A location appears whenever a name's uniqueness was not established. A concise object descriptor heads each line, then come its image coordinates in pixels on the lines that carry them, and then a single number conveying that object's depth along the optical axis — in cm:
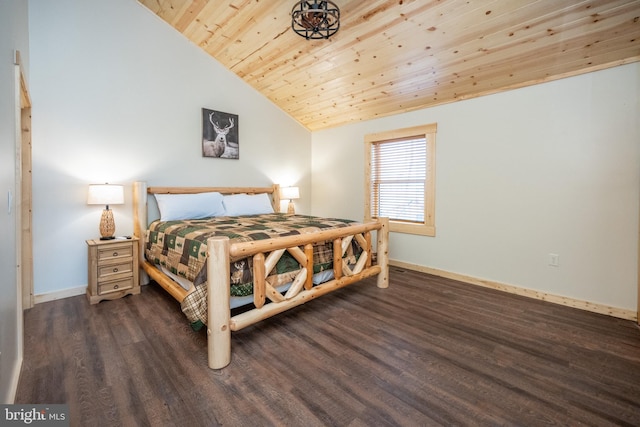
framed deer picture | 380
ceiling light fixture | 198
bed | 176
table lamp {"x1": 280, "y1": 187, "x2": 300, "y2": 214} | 457
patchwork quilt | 196
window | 368
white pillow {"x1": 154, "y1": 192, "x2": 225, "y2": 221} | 323
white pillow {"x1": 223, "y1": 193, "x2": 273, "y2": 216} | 376
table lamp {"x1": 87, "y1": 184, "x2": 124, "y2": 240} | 277
